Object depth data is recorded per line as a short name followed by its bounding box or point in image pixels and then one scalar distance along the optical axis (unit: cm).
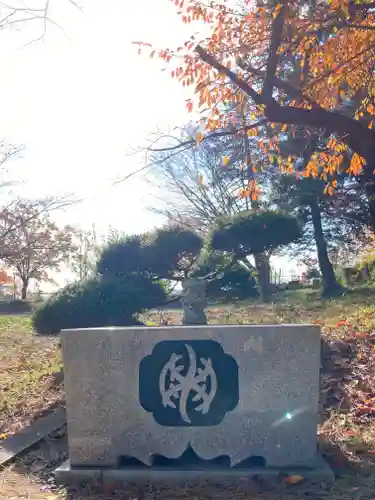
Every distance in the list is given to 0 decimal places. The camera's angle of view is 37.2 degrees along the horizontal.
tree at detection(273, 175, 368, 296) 1762
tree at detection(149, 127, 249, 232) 2114
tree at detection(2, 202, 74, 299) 2403
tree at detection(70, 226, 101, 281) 2970
